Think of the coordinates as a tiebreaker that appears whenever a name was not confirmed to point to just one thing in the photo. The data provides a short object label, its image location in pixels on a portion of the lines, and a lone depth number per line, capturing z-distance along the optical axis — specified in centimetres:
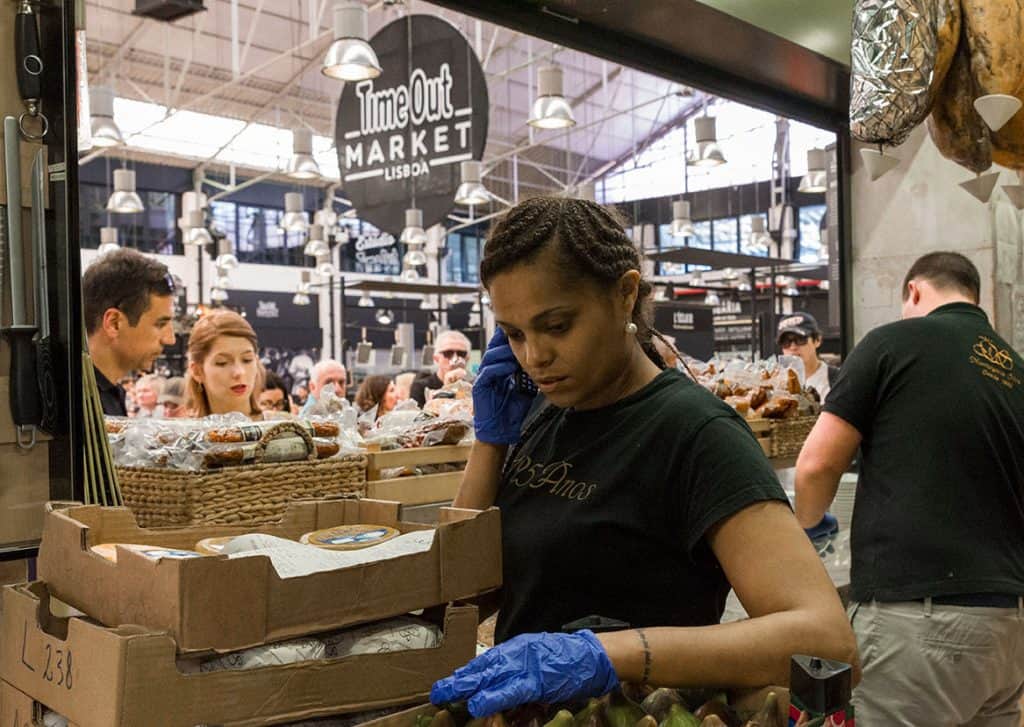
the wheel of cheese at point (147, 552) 127
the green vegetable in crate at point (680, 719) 118
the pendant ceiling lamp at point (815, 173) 1112
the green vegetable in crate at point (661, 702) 126
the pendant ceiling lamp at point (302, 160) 882
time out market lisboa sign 516
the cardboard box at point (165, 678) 116
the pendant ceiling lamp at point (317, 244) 1464
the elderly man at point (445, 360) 773
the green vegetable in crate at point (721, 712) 127
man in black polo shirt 268
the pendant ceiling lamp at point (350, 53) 521
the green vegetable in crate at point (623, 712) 123
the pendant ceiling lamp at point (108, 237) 1455
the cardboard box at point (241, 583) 119
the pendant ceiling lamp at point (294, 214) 1320
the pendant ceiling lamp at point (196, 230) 1345
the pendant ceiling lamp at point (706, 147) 914
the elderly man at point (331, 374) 752
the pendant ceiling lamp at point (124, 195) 1117
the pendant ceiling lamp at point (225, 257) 1564
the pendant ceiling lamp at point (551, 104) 705
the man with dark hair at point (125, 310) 323
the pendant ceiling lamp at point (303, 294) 1709
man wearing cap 728
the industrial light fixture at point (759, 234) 1541
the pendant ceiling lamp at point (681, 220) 1311
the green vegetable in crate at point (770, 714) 122
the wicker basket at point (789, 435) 414
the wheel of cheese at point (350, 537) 153
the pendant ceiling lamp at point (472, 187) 797
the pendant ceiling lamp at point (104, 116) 786
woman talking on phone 136
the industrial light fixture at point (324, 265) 1512
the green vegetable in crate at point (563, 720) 117
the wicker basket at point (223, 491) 241
